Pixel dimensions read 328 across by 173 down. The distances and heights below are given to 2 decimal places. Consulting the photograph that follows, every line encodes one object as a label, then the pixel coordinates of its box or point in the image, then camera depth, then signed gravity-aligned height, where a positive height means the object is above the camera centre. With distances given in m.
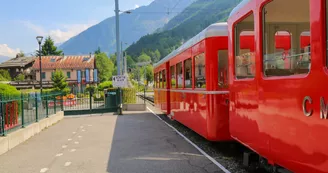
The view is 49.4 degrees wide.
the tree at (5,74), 85.62 +3.55
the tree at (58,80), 54.35 +1.23
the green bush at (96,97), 26.33 -0.74
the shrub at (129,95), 21.91 -0.52
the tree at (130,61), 163.75 +12.25
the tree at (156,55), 173.10 +15.83
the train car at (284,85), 3.19 +0.00
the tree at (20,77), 82.61 +2.67
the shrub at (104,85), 34.22 +0.22
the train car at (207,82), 7.31 +0.08
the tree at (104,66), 102.31 +6.23
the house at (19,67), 88.19 +5.59
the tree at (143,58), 161.41 +13.23
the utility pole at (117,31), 19.80 +3.14
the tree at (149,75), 104.31 +3.60
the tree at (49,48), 95.46 +10.83
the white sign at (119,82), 19.41 +0.28
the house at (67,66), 79.75 +4.92
